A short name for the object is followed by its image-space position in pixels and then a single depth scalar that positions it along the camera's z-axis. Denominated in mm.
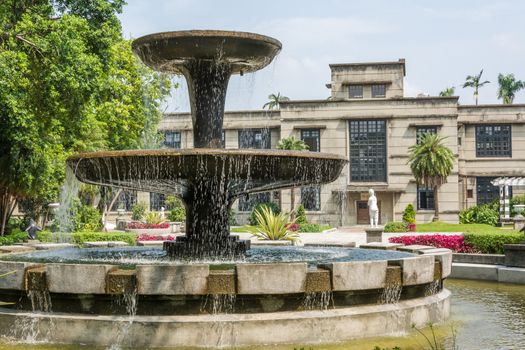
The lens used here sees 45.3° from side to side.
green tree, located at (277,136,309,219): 48531
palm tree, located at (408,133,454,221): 46156
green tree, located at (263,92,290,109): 87438
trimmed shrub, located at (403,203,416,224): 44156
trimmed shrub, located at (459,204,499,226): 45500
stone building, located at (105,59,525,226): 50344
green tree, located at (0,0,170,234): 21562
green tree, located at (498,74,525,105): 81500
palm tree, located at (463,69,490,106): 78681
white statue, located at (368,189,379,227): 33562
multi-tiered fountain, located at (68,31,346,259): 9898
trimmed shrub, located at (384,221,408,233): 38997
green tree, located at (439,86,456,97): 78875
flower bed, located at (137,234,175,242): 23016
